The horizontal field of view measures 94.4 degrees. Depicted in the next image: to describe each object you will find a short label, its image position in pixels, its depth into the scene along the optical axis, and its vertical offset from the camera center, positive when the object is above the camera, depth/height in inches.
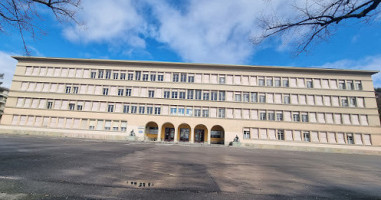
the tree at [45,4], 172.2 +122.8
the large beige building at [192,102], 1135.6 +213.6
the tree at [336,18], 133.9 +99.4
